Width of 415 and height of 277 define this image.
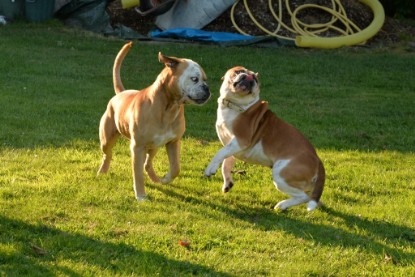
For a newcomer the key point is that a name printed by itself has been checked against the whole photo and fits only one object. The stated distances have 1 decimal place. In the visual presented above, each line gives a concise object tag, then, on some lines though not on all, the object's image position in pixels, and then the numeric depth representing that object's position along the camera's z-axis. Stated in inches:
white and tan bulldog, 542.3
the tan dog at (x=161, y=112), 543.8
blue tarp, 1337.4
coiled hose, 1323.8
